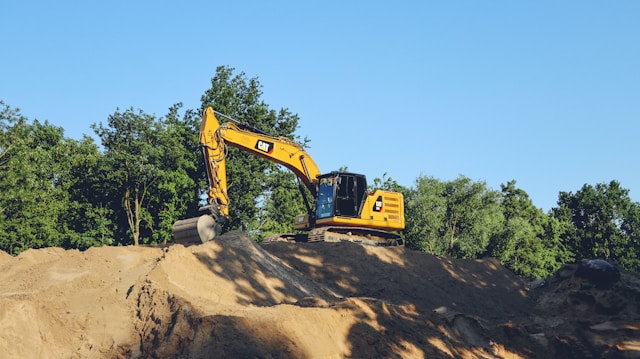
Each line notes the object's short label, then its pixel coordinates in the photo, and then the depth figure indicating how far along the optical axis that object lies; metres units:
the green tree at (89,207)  42.00
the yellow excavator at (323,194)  26.58
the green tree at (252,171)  44.03
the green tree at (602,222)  62.03
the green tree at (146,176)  42.06
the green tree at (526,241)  52.75
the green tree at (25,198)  40.56
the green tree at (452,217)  51.75
